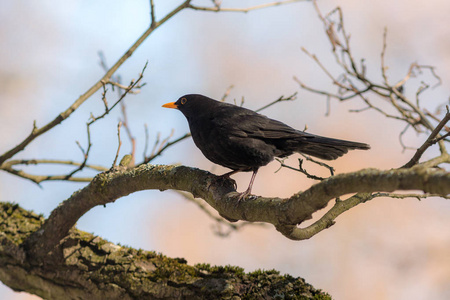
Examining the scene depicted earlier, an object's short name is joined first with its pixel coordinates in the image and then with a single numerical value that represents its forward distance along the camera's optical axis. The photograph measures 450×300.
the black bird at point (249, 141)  7.73
